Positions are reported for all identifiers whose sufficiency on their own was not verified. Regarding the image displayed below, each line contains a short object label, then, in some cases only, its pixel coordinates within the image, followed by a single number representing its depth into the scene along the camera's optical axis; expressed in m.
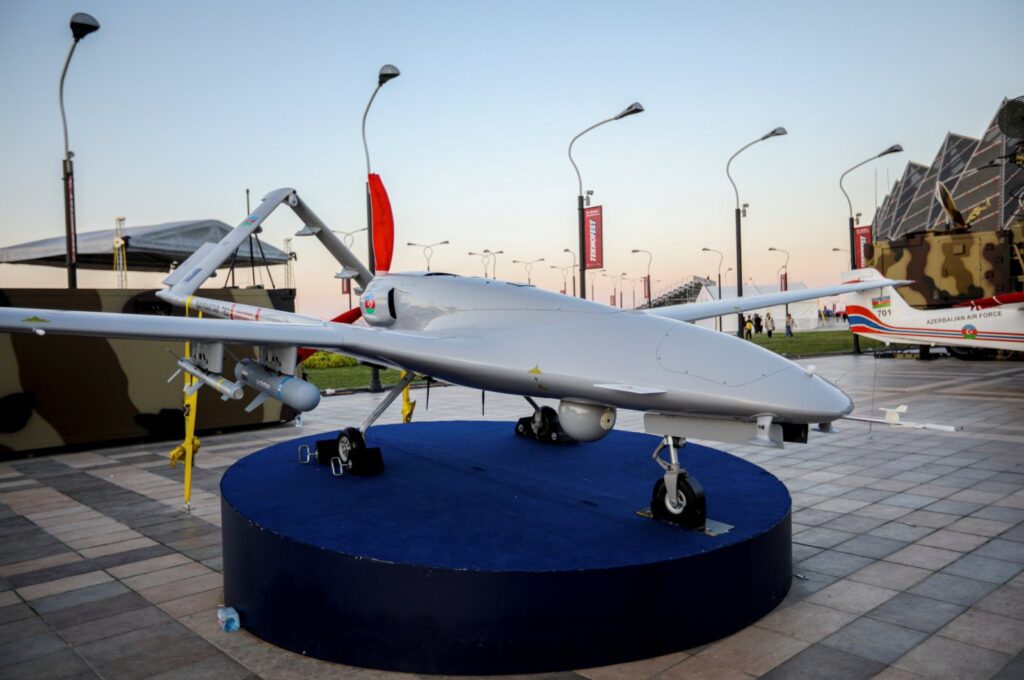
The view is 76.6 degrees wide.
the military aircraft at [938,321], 30.06
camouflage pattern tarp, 16.95
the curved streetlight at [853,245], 39.22
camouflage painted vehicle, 39.94
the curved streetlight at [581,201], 19.56
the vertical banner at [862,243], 40.98
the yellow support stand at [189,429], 10.95
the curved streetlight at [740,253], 28.90
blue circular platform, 5.65
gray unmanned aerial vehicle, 6.26
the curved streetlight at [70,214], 17.38
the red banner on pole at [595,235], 23.05
